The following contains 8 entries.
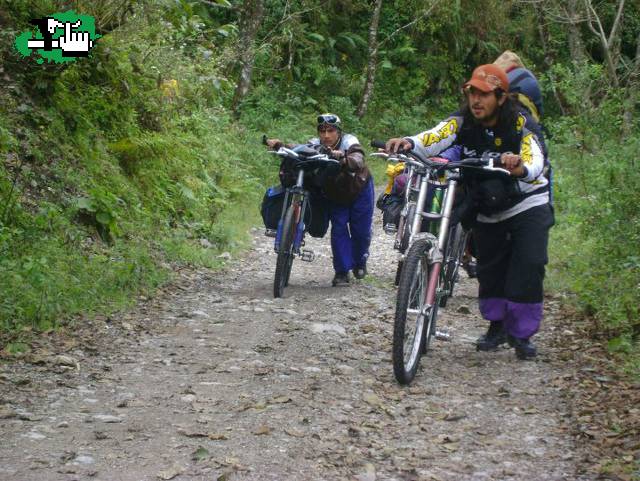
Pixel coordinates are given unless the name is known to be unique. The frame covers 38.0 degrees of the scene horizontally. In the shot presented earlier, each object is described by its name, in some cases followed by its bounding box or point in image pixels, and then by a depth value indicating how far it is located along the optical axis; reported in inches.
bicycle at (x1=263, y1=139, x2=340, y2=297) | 363.6
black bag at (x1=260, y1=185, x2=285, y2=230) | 383.9
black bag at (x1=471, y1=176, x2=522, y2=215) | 253.1
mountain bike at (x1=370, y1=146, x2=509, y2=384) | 235.3
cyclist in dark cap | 378.9
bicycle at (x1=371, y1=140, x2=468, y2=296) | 253.0
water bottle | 320.2
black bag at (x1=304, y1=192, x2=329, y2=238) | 395.5
